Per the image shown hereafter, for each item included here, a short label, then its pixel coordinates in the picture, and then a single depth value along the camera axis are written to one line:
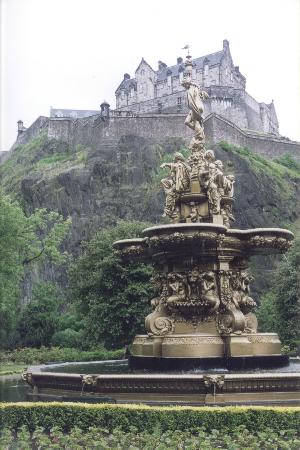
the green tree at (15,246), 32.31
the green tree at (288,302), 33.72
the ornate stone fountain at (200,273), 13.38
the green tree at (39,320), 51.16
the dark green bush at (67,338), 45.66
